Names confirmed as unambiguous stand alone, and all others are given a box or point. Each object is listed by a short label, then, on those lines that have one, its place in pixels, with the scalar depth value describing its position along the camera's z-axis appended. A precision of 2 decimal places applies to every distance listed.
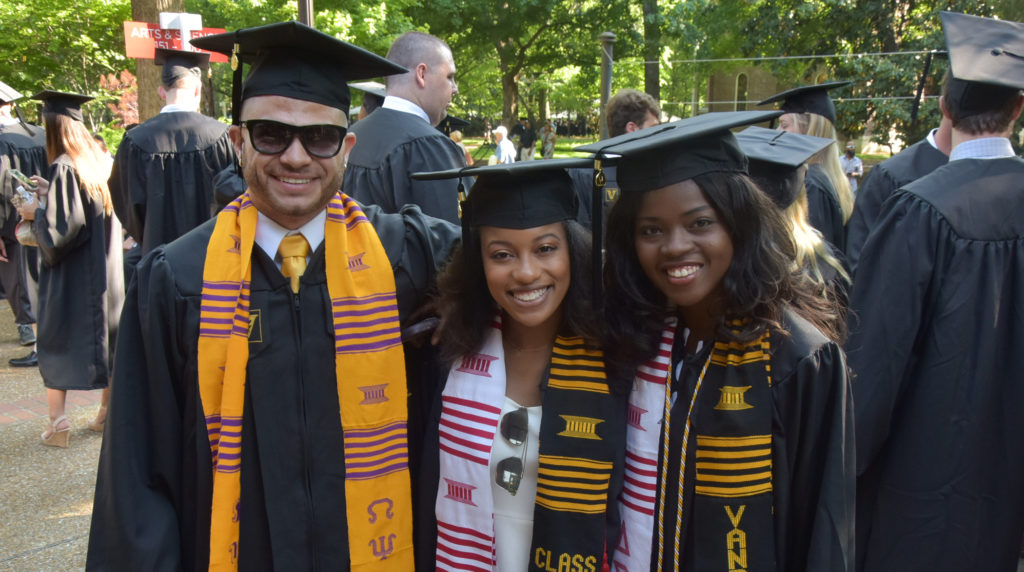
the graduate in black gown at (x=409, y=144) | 3.70
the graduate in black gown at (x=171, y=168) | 4.59
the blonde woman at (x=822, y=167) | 3.90
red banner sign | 6.01
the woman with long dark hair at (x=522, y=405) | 1.86
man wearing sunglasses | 1.84
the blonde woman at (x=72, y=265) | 4.82
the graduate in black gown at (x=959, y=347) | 2.67
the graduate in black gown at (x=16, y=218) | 6.81
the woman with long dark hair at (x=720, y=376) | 1.76
